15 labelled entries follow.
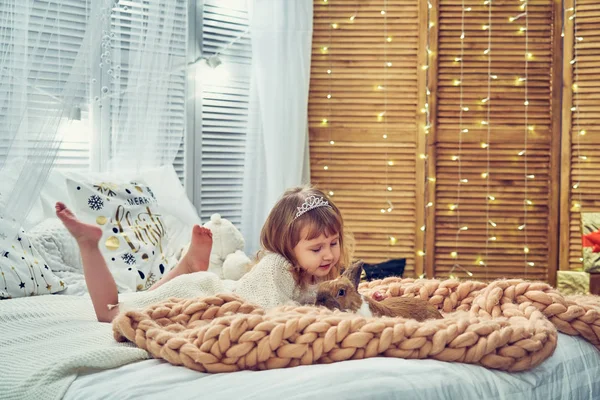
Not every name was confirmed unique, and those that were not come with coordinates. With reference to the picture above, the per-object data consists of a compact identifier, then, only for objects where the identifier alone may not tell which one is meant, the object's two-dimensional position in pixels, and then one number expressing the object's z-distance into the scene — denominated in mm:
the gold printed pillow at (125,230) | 2520
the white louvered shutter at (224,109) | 3748
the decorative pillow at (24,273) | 2141
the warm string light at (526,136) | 4039
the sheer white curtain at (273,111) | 3715
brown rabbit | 1561
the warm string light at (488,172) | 4059
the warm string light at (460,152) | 4070
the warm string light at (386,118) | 4098
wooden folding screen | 4055
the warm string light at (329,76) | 4098
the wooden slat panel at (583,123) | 3924
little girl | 1891
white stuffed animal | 2725
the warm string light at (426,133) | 4066
